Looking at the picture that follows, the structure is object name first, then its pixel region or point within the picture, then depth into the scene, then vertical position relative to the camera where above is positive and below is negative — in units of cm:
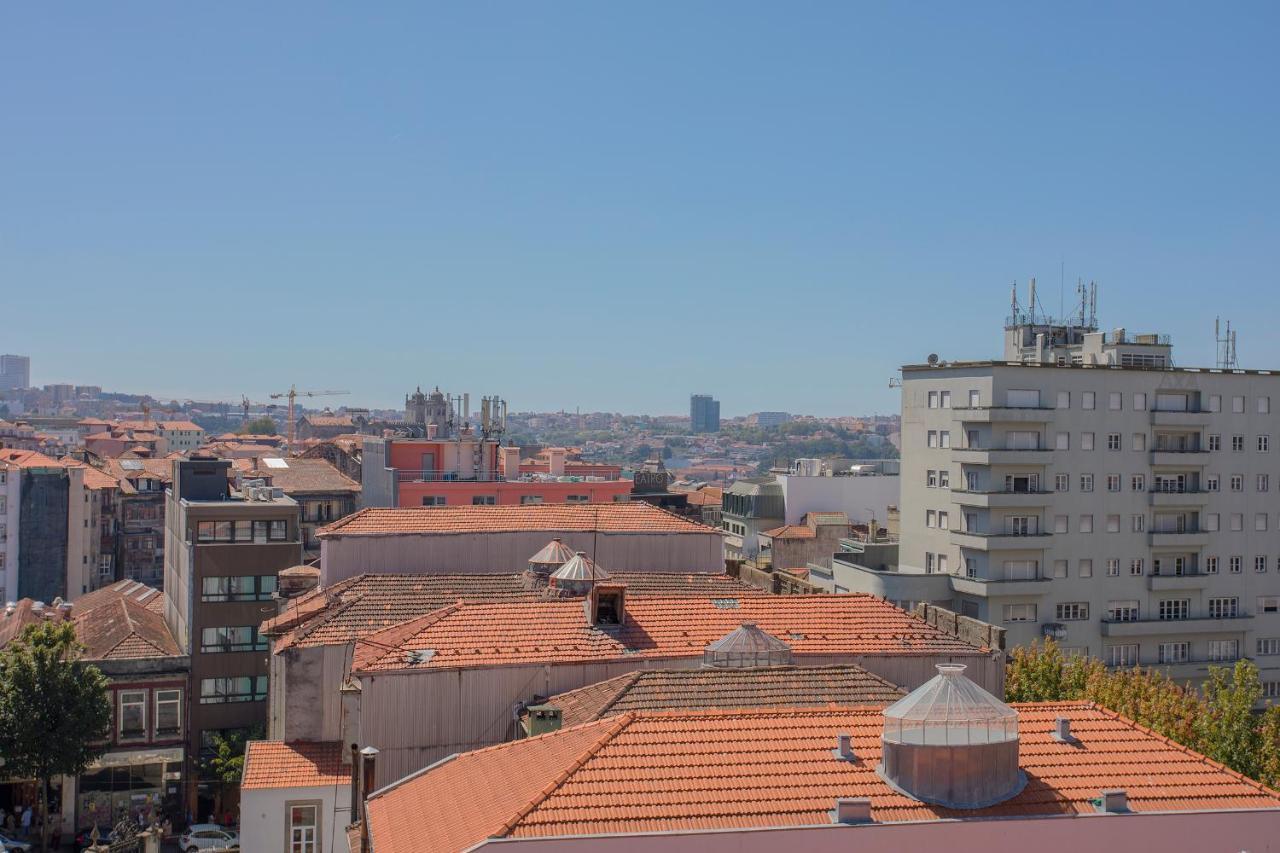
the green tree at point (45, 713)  4291 -926
